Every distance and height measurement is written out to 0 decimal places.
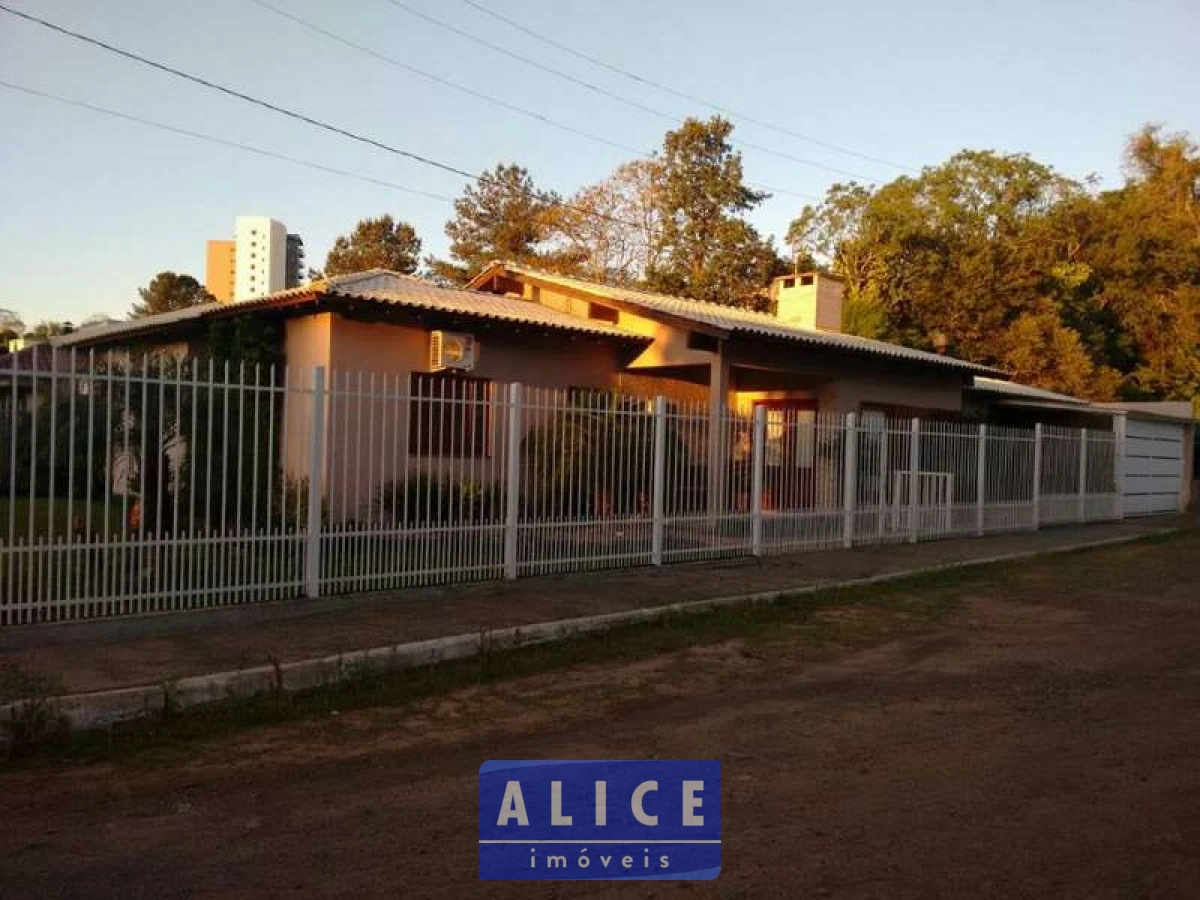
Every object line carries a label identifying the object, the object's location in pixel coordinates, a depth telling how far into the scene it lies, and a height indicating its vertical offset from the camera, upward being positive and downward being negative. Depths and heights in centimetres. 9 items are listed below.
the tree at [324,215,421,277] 4188 +805
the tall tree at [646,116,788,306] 3341 +750
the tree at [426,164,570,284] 3653 +800
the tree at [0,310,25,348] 4581 +586
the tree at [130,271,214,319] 5156 +730
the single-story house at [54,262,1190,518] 1254 +143
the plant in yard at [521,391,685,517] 956 -18
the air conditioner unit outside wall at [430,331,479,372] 1288 +114
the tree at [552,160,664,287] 3381 +736
